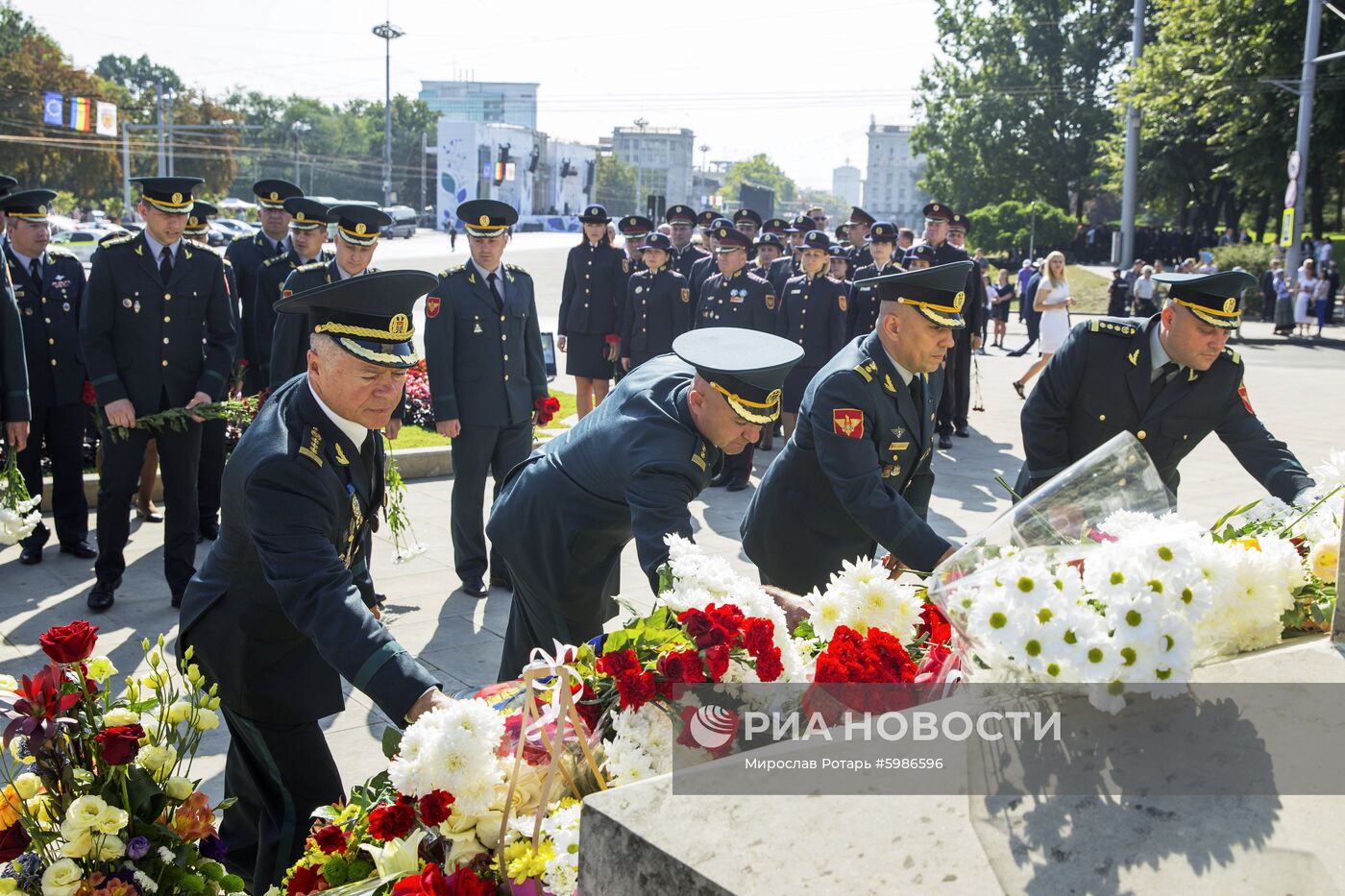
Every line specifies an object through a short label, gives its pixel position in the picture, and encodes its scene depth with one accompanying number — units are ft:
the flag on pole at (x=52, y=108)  158.71
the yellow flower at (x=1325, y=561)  8.37
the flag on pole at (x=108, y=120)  171.53
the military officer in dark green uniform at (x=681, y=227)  50.81
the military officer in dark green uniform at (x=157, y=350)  21.11
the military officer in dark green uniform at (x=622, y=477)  10.96
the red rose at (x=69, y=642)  7.96
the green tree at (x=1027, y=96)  182.09
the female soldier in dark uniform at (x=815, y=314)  37.81
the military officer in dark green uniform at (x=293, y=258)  25.91
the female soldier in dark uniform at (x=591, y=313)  39.19
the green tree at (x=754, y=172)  604.08
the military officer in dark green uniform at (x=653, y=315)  38.24
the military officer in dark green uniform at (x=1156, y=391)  15.10
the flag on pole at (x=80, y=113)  167.32
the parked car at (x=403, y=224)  217.56
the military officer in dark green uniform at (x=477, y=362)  22.98
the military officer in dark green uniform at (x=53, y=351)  24.09
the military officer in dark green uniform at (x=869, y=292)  37.76
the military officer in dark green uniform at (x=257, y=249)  27.37
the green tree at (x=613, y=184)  438.81
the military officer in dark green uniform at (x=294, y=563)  9.37
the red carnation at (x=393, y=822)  7.10
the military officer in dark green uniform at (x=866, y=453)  12.67
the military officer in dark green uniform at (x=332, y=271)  21.99
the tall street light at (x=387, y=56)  246.47
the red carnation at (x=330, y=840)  7.81
